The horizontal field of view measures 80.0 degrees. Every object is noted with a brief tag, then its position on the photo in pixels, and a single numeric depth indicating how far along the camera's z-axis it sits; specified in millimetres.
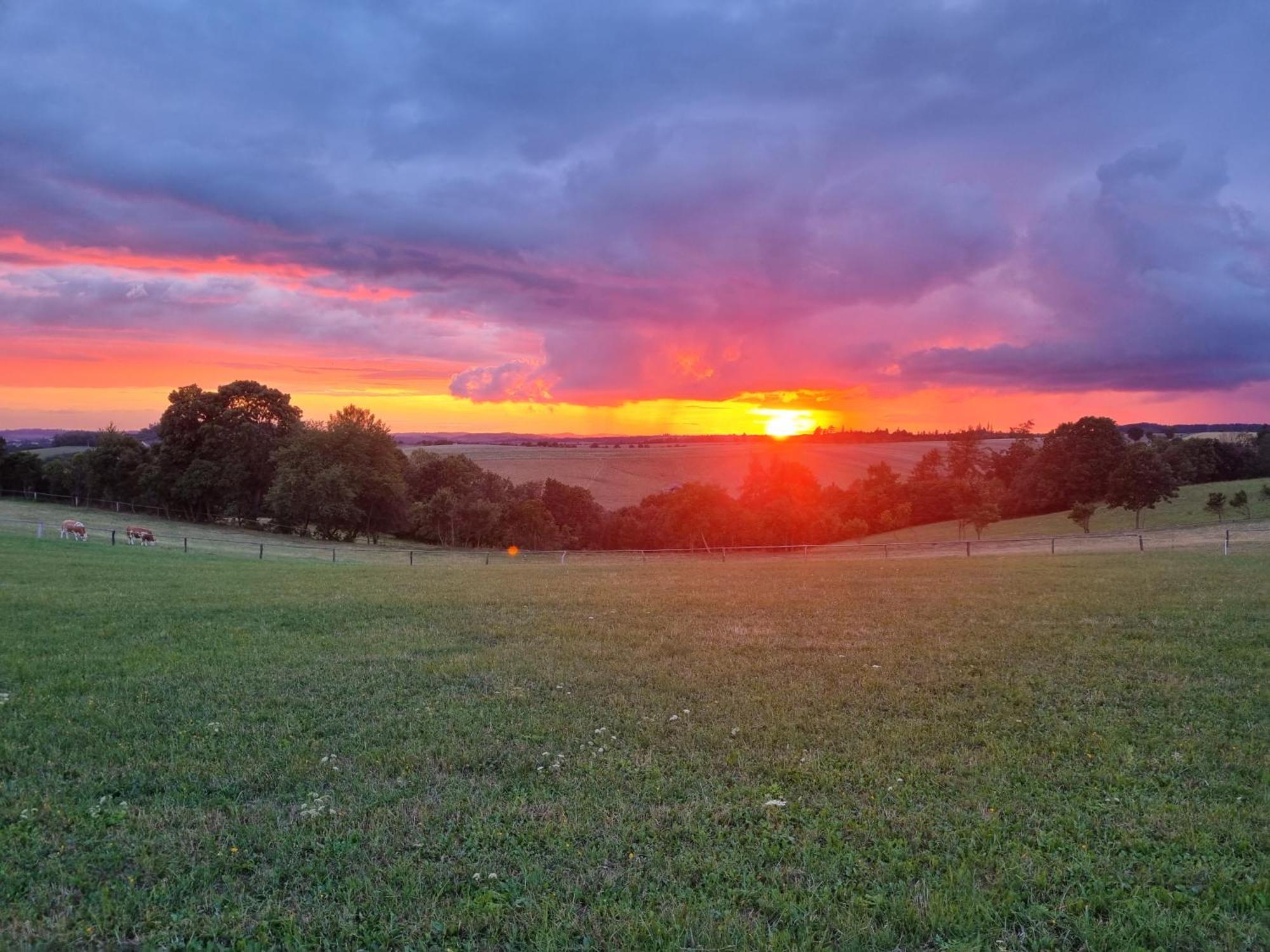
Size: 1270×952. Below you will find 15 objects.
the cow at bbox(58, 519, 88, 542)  41969
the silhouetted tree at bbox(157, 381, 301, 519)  67812
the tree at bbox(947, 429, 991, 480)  96312
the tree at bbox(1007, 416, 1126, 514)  75750
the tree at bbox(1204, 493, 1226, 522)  65625
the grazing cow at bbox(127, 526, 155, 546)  43656
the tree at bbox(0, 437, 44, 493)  81750
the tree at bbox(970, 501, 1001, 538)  68812
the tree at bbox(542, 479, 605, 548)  93000
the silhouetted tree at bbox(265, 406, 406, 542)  62625
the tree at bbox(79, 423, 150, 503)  73688
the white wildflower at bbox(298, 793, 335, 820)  6328
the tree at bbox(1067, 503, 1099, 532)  62719
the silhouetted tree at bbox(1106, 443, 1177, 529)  67312
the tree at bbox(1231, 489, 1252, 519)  66062
